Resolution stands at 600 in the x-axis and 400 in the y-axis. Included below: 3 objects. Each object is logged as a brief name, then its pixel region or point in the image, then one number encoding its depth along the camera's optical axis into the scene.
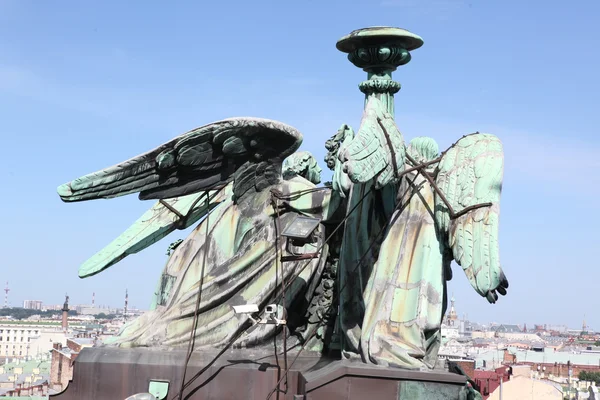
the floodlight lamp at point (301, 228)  12.09
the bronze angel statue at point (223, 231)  12.93
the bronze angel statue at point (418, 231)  11.02
